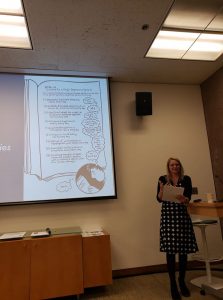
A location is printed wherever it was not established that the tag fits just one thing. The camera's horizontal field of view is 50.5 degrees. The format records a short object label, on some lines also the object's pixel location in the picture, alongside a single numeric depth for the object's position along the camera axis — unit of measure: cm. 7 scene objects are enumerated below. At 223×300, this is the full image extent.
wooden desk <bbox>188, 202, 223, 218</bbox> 209
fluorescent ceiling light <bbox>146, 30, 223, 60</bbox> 287
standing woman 244
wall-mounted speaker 346
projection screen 305
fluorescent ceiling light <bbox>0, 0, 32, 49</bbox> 229
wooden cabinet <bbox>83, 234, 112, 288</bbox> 264
